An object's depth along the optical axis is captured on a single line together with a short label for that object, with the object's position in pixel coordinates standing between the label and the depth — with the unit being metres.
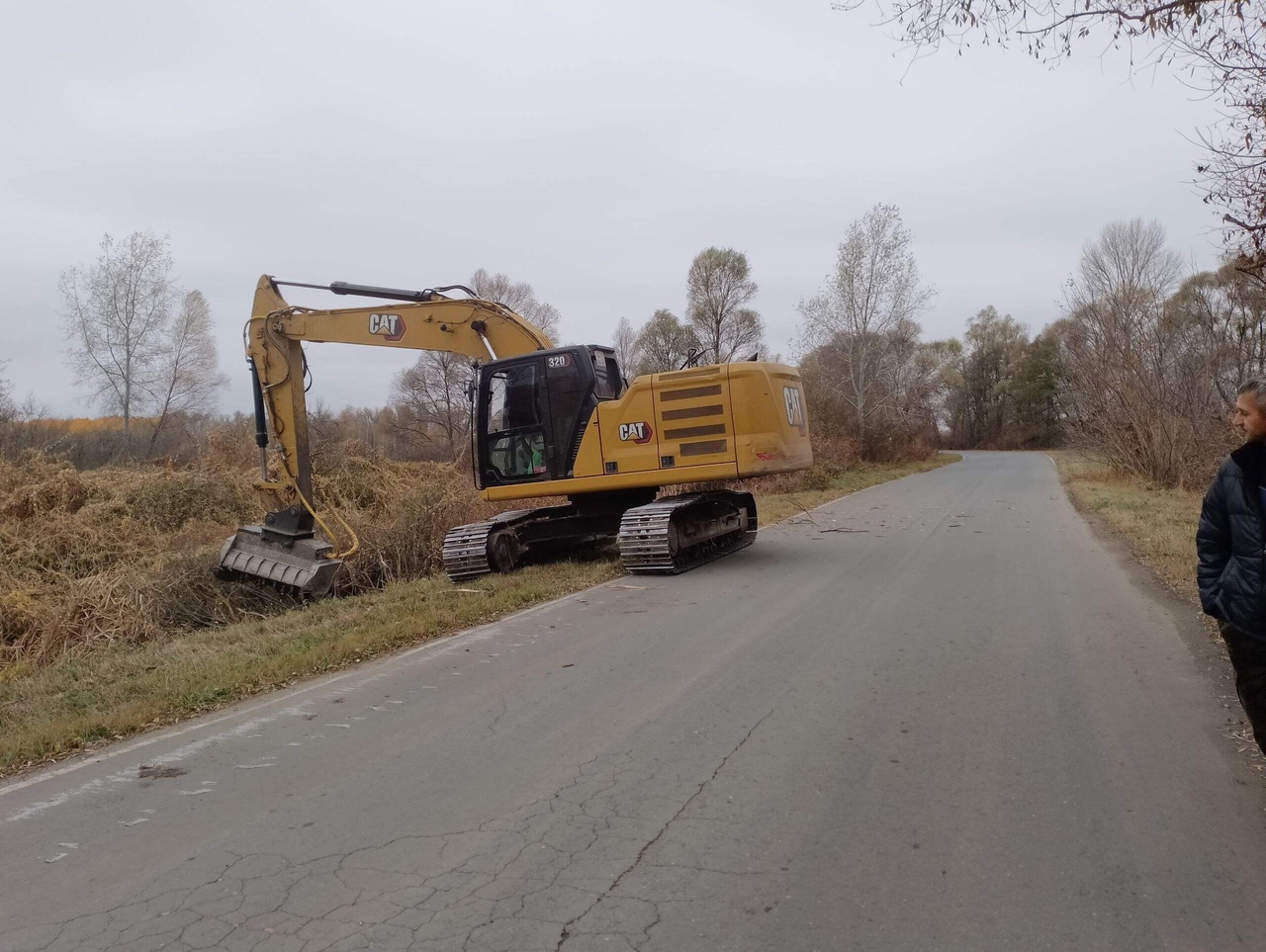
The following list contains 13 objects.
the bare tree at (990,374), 77.81
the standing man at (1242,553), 3.62
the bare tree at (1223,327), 19.72
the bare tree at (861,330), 38.69
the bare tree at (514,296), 39.69
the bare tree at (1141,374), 21.67
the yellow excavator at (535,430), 11.16
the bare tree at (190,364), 36.06
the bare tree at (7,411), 23.00
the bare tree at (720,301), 43.03
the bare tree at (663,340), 41.50
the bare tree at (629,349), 43.05
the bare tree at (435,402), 34.47
